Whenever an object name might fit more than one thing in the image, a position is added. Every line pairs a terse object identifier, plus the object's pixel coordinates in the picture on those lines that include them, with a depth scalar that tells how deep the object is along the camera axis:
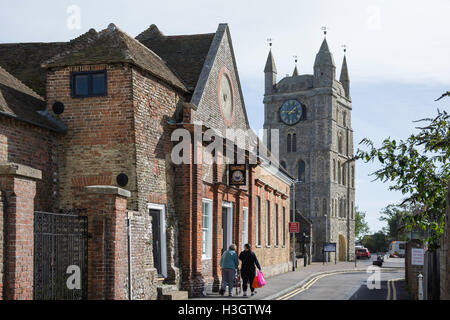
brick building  14.60
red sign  39.81
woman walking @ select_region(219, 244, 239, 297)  20.55
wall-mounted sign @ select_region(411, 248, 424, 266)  17.39
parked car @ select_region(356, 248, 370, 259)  83.94
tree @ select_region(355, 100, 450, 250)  12.88
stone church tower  93.88
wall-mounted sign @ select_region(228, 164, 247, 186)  23.81
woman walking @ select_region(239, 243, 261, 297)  20.82
